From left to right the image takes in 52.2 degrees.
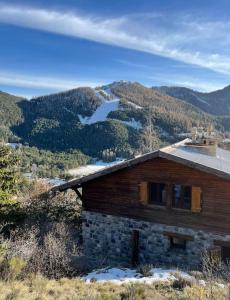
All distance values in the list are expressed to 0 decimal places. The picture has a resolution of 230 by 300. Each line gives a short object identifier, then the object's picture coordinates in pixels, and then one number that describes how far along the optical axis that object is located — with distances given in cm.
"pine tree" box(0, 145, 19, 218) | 1205
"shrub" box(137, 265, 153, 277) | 812
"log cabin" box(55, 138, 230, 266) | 932
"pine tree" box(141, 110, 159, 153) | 7380
